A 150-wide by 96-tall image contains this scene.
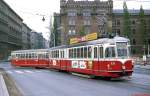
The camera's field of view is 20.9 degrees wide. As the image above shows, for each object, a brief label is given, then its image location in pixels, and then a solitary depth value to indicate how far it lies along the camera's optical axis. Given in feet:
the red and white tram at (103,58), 87.35
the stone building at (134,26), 411.29
